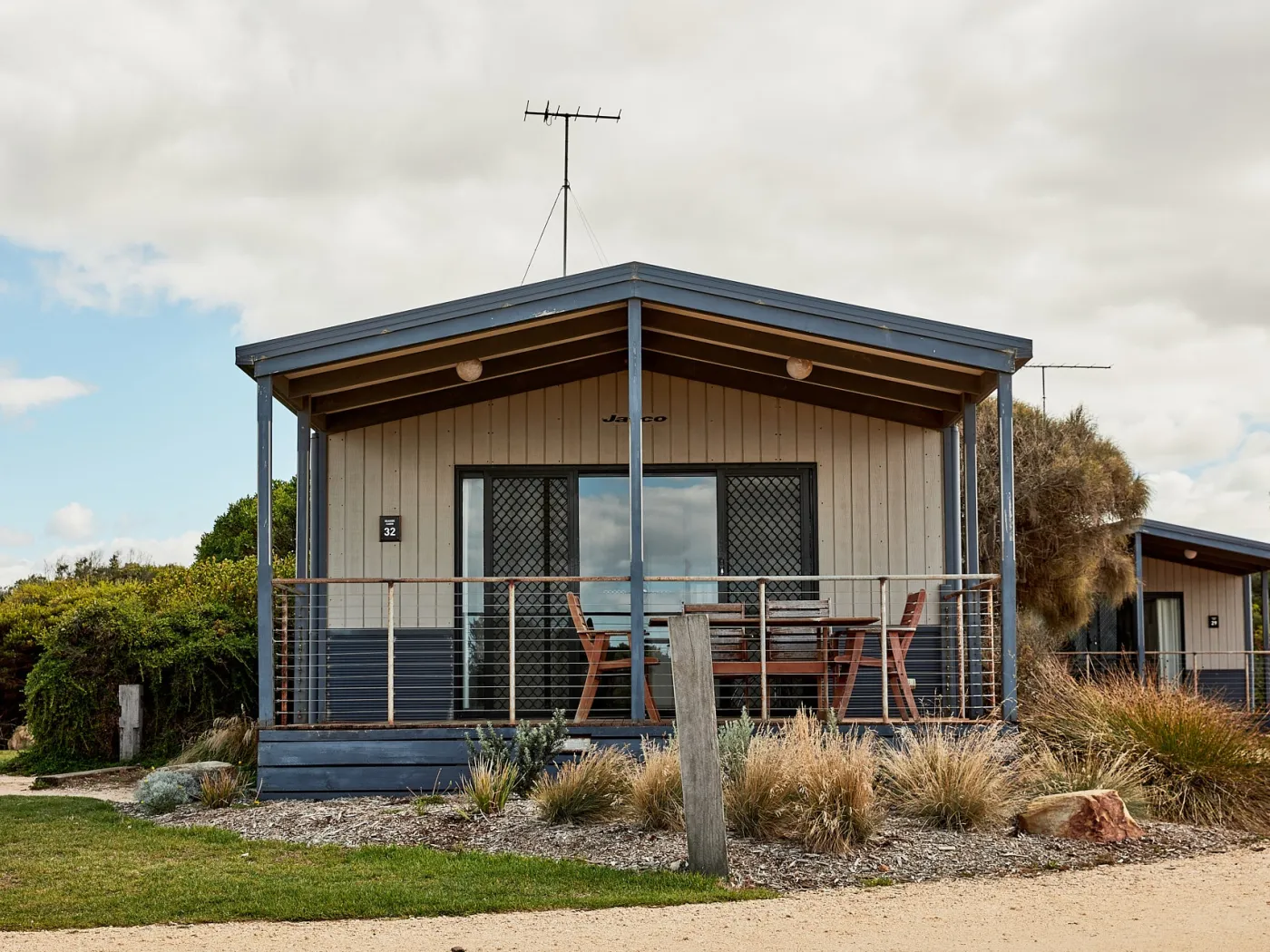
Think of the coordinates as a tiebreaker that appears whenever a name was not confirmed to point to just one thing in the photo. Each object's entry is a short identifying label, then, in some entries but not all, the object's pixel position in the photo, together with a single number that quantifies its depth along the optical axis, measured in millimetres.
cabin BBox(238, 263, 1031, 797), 10727
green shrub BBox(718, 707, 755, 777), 7367
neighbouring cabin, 18781
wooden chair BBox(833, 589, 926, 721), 9414
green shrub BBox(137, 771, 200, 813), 8750
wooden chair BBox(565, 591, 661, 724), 9391
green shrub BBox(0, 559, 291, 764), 12922
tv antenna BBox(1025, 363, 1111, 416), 20703
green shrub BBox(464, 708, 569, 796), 8453
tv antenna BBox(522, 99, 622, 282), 12655
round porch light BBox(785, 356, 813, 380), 10070
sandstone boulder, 7109
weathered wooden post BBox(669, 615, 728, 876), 6316
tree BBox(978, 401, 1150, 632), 16500
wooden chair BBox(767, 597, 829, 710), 9523
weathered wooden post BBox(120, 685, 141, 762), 12836
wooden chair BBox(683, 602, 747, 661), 9648
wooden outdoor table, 9273
